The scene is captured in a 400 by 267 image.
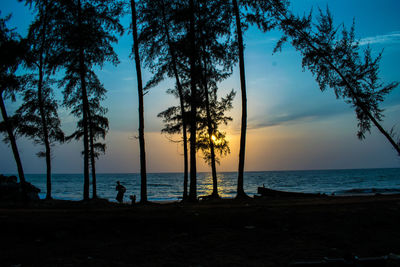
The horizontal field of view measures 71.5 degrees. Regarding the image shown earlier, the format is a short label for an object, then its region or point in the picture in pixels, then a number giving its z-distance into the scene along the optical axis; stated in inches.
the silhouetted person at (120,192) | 861.3
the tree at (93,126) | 815.7
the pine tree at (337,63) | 593.9
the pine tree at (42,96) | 696.4
